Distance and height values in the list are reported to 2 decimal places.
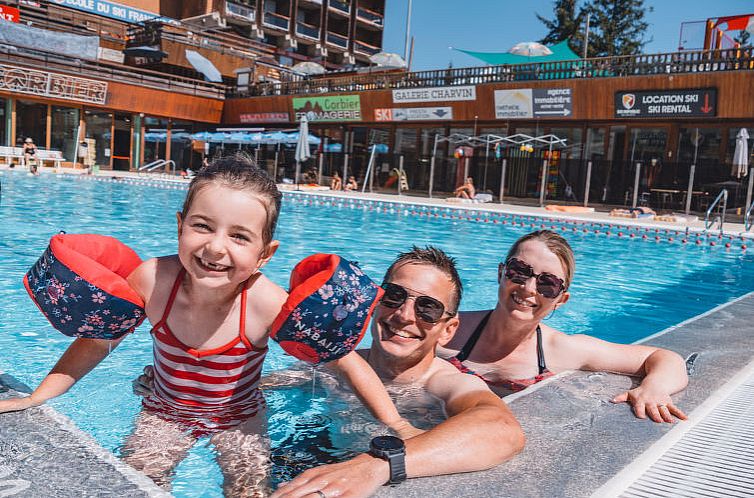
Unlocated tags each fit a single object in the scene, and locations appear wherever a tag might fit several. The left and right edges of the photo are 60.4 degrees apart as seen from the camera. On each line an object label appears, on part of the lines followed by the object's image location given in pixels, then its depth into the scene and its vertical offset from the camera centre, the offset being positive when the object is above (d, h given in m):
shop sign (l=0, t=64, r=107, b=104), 24.88 +3.13
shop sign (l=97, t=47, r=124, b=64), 32.50 +5.76
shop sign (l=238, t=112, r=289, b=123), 30.00 +3.00
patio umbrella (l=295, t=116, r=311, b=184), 23.45 +1.42
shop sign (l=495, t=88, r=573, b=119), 20.80 +3.27
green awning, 22.70 +5.19
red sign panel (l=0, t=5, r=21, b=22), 27.20 +6.27
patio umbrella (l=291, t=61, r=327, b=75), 31.08 +5.60
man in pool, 1.68 -0.69
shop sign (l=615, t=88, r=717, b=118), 18.05 +3.15
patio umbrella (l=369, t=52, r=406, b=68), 29.17 +5.90
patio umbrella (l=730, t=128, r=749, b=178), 16.09 +1.56
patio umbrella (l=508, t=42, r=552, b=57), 22.48 +5.29
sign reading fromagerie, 26.66 +3.29
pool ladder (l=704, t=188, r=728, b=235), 13.84 +0.00
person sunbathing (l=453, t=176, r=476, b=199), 20.91 +0.19
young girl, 1.98 -0.57
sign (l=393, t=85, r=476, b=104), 22.91 +3.64
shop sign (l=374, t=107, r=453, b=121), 23.88 +2.99
